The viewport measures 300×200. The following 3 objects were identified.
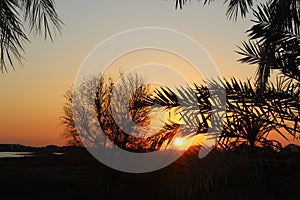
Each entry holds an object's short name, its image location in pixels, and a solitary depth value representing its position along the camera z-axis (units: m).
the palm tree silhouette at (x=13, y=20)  4.51
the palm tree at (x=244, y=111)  6.80
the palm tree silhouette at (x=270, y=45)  7.03
